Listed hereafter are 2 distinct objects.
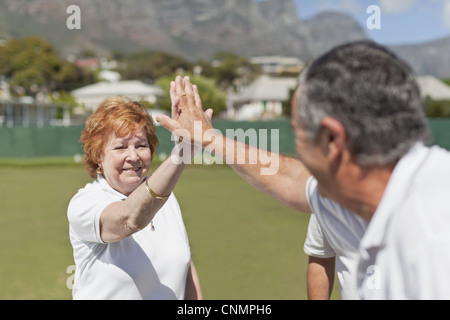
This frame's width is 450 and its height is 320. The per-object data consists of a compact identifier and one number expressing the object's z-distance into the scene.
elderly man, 1.33
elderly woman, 2.56
